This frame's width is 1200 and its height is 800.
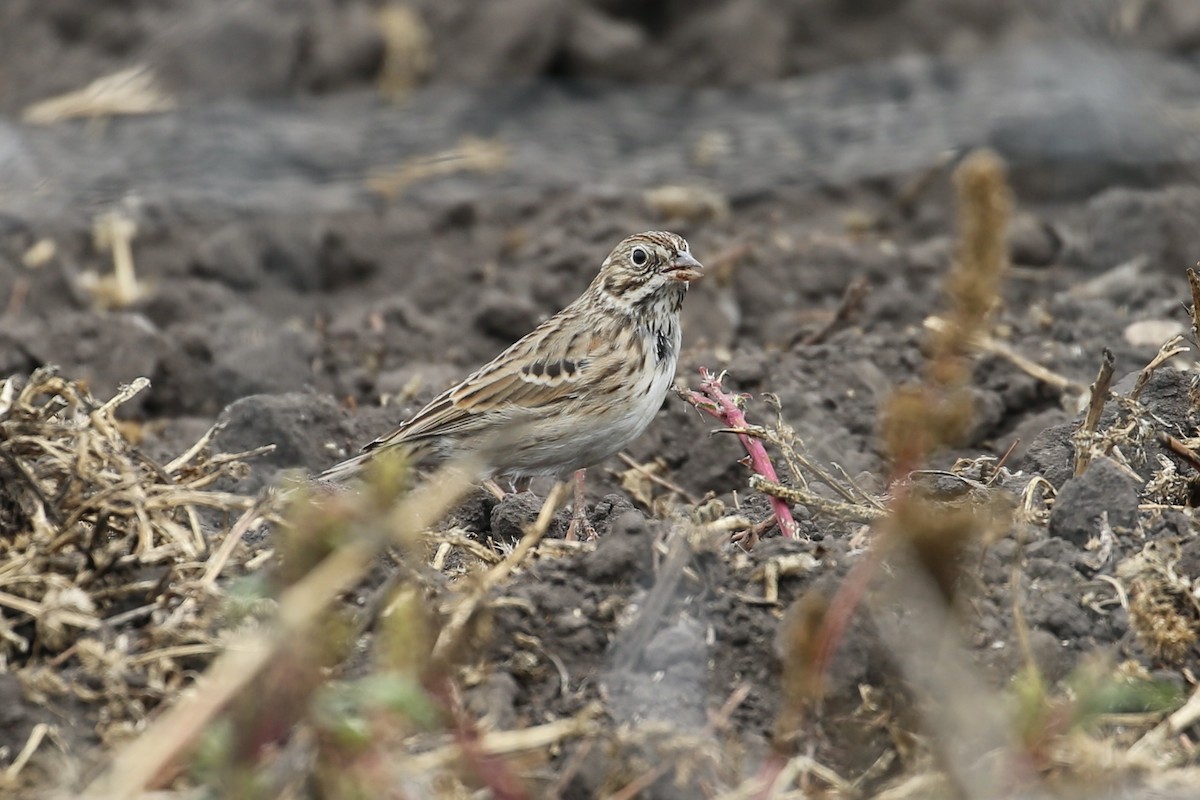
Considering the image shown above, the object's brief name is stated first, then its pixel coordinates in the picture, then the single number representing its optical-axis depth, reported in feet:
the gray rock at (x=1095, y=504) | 32.42
